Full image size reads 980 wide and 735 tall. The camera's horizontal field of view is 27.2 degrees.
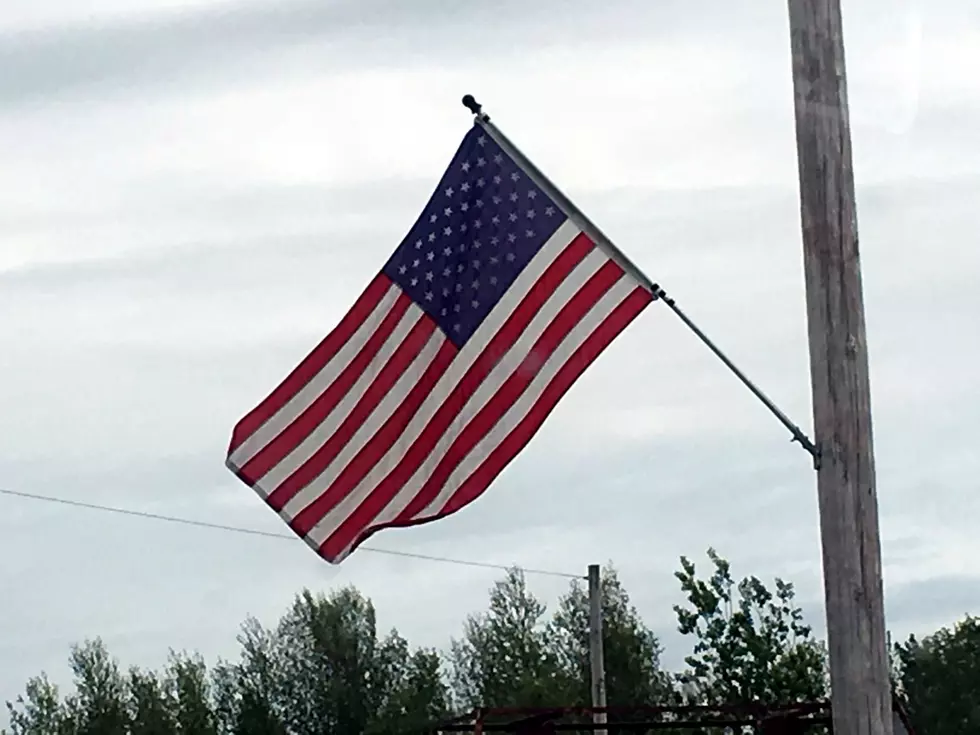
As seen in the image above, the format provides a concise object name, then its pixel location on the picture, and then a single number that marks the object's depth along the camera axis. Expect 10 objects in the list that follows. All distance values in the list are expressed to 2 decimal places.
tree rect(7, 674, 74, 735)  75.88
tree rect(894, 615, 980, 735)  65.12
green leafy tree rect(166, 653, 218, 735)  74.50
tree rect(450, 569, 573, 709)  66.12
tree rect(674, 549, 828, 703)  56.28
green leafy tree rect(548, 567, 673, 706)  62.28
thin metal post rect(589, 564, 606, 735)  29.22
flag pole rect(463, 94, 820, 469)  8.88
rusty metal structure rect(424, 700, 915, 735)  16.47
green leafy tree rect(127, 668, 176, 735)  75.06
